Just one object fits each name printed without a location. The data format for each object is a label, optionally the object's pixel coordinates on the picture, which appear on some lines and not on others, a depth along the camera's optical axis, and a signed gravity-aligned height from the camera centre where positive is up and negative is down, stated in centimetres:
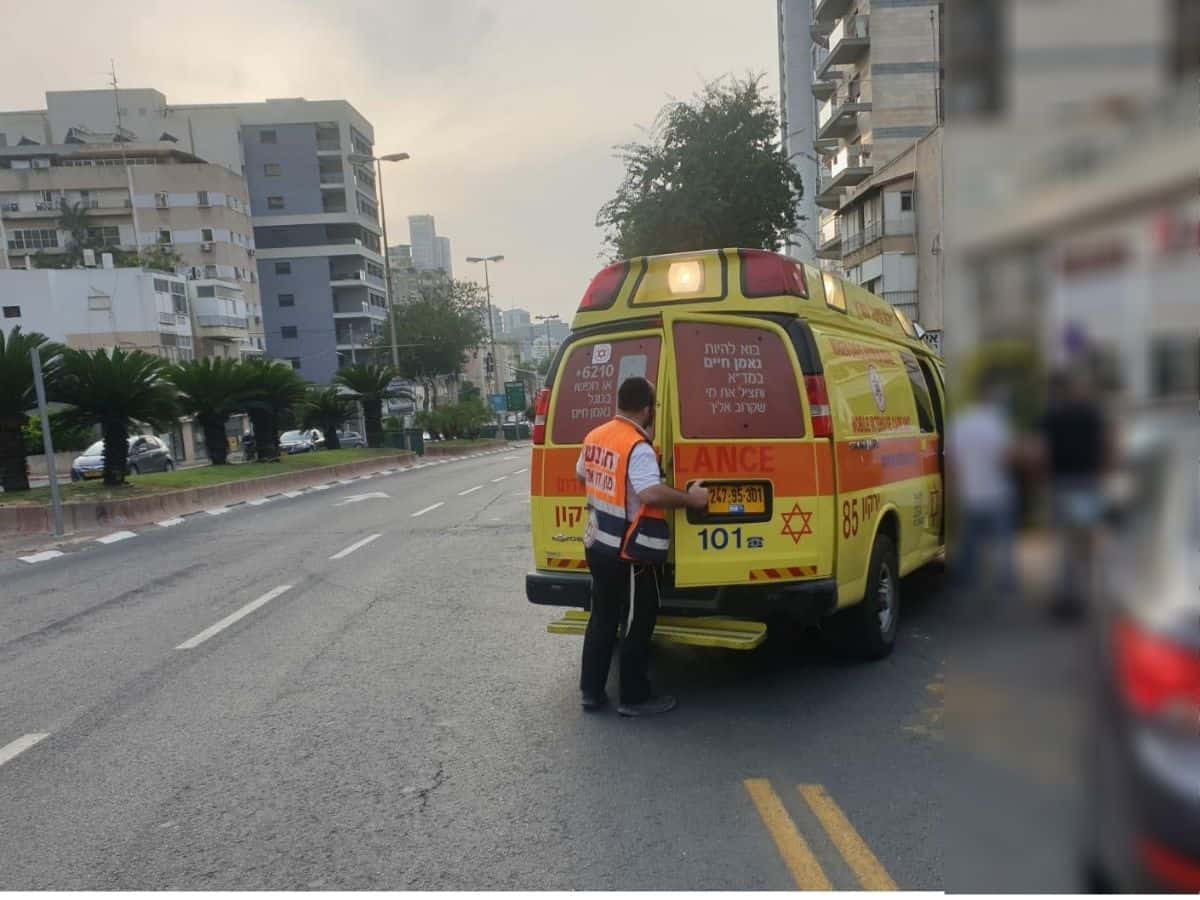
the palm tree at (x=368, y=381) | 3525 +27
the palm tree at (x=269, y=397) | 2480 -9
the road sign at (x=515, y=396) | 6744 -120
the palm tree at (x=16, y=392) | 1562 +29
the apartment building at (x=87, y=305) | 4978 +551
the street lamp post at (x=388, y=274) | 3695 +492
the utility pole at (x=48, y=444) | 1389 -56
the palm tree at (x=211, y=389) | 2358 +21
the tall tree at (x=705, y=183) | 2330 +478
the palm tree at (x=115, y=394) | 1681 +18
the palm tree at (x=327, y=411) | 3425 -77
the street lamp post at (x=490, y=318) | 6369 +479
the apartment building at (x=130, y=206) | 6456 +1405
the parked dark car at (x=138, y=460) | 2708 -173
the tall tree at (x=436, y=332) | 6134 +353
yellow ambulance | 483 -40
